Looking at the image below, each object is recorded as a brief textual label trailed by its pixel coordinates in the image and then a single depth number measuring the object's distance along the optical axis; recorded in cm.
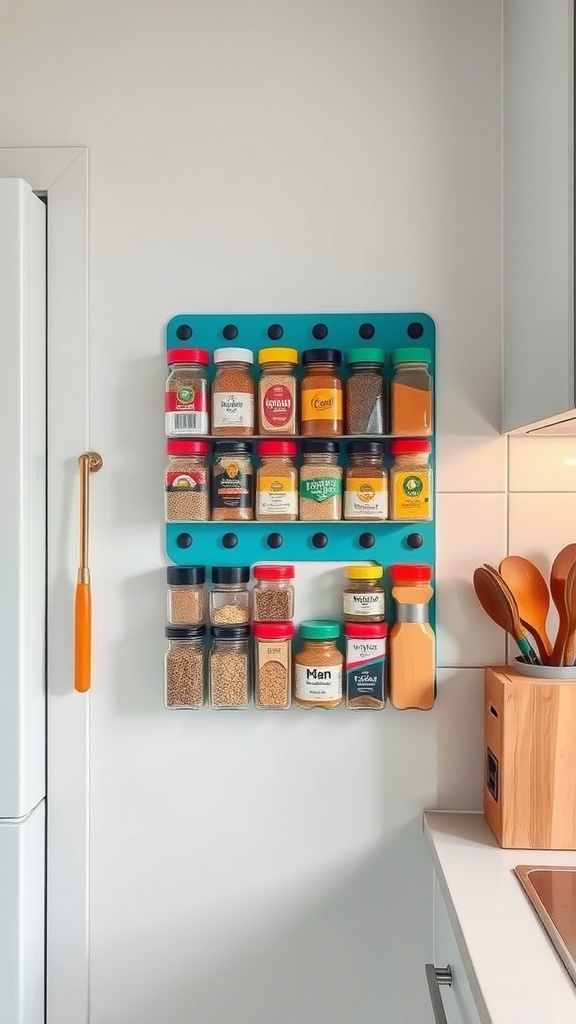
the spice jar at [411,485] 121
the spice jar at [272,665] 122
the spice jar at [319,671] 121
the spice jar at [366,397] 120
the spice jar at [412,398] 120
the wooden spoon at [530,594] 121
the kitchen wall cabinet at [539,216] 92
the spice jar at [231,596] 122
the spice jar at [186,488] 121
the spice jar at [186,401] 120
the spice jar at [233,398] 120
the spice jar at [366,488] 120
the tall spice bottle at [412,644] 122
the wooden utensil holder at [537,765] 111
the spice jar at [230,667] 122
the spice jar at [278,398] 120
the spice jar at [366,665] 122
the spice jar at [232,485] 121
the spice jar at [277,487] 120
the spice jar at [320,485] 120
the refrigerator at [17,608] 117
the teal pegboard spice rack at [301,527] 125
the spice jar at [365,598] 121
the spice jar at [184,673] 122
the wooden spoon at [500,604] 117
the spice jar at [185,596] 122
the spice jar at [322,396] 119
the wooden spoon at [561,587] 117
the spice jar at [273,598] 122
